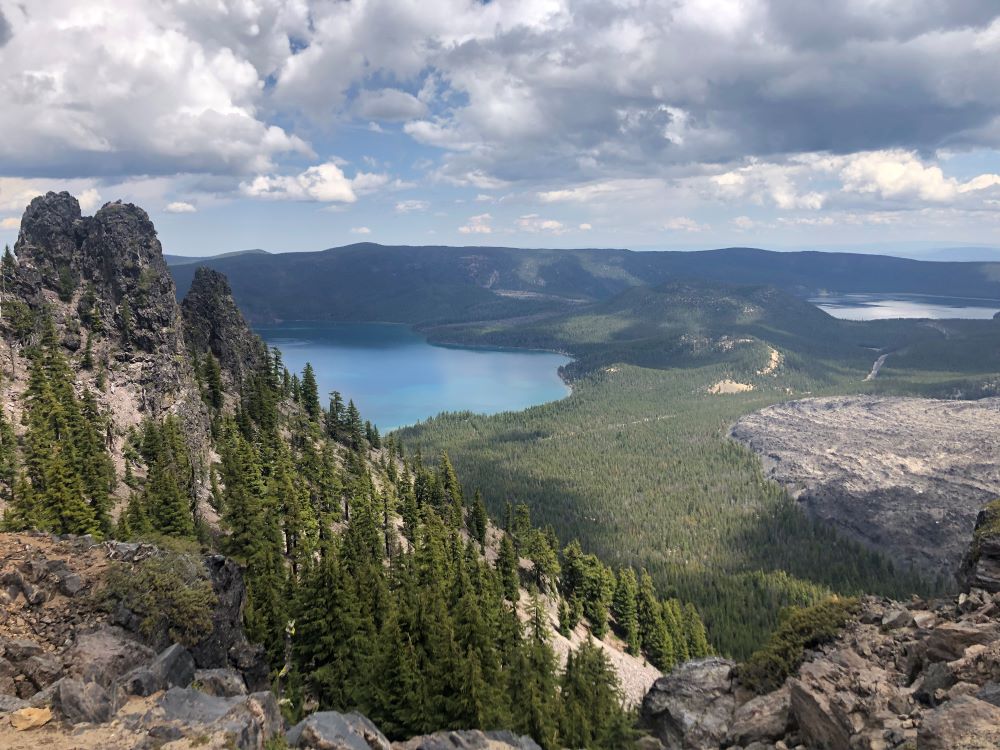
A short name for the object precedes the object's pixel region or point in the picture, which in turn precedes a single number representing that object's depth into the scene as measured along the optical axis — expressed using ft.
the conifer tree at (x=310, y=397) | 451.12
